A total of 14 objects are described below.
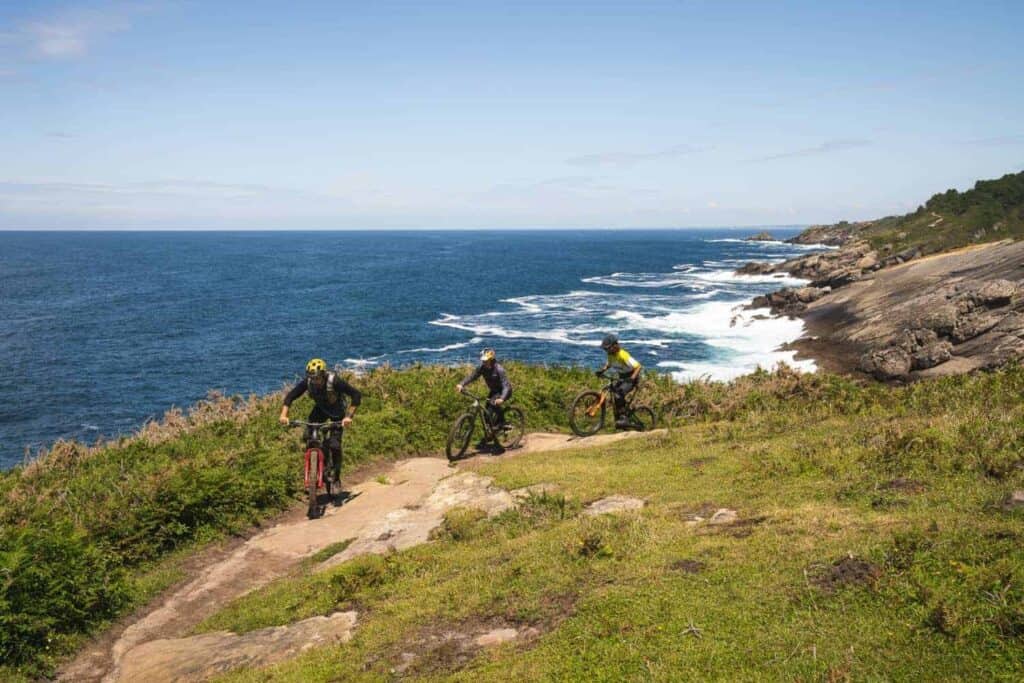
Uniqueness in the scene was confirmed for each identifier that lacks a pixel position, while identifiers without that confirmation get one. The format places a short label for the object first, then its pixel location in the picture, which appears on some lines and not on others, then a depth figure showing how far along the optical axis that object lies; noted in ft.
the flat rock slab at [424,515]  38.47
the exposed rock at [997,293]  123.34
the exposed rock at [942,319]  122.21
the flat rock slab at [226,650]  26.63
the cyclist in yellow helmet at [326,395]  44.98
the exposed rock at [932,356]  110.11
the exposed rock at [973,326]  115.57
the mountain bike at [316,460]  45.44
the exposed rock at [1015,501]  25.63
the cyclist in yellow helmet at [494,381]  54.75
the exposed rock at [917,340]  118.21
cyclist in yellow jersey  58.23
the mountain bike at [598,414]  61.00
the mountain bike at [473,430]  57.36
